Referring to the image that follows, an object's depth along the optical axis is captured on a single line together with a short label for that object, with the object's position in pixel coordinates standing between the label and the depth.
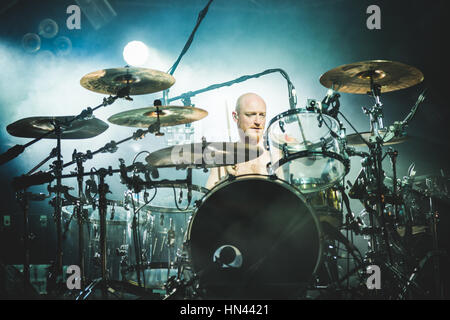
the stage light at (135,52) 5.90
